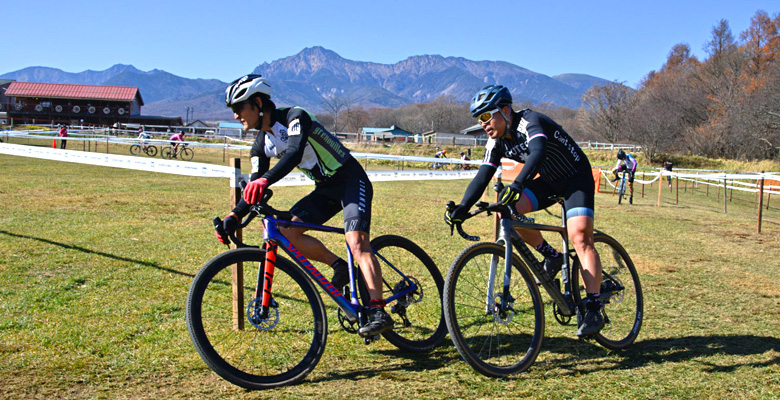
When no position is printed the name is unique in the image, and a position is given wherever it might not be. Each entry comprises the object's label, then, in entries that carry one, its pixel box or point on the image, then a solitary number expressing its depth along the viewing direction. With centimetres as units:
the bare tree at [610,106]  7712
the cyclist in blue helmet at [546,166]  418
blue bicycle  339
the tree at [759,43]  5888
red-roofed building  8375
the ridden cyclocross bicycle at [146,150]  3474
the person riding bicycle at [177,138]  3260
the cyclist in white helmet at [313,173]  379
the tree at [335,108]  14325
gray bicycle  377
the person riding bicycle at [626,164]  1972
